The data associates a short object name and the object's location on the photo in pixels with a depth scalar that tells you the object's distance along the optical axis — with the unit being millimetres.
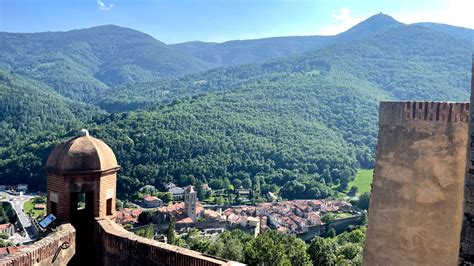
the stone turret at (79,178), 8703
